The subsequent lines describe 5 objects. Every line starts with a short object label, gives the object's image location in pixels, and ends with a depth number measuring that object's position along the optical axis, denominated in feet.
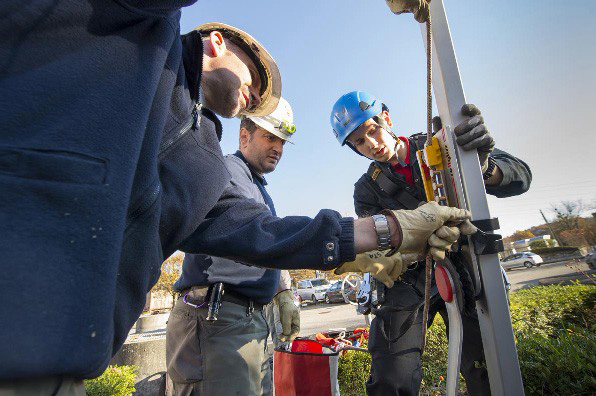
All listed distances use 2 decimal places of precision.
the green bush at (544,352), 7.42
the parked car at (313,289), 79.87
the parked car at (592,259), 52.00
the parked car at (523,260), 100.32
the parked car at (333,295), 74.82
